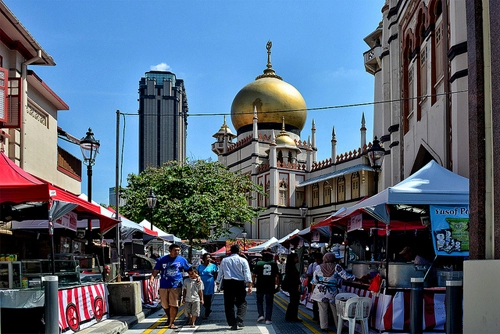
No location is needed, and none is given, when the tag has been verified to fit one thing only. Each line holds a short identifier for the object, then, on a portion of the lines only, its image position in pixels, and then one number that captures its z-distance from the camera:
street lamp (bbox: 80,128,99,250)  15.38
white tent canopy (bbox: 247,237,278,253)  34.81
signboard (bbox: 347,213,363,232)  14.75
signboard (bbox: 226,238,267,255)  55.14
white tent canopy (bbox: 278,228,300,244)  31.06
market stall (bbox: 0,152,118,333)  10.66
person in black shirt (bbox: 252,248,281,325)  14.37
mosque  59.53
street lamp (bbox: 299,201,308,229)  44.25
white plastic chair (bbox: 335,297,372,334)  10.84
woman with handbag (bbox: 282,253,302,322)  14.83
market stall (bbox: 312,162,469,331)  11.30
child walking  14.02
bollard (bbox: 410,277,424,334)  10.42
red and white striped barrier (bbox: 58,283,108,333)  11.08
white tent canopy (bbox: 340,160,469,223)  12.34
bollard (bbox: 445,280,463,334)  8.71
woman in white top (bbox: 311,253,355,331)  12.63
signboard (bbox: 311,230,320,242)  23.60
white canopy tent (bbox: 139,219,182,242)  26.46
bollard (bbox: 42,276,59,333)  10.00
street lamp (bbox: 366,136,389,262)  18.39
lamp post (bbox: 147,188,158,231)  25.49
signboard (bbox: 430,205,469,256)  12.59
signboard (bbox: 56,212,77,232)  13.34
